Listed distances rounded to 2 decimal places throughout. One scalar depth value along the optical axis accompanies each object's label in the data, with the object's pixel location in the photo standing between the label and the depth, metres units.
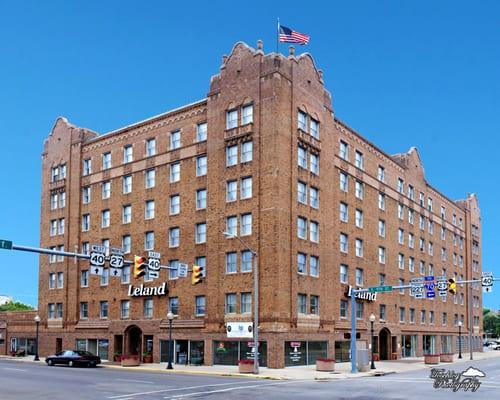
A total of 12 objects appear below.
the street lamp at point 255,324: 43.09
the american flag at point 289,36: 50.56
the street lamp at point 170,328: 49.42
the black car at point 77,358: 51.31
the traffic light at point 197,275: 35.09
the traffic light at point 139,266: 30.69
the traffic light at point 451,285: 42.62
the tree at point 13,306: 136.77
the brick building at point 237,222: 51.53
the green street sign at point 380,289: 45.34
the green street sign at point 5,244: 25.02
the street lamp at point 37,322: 62.40
